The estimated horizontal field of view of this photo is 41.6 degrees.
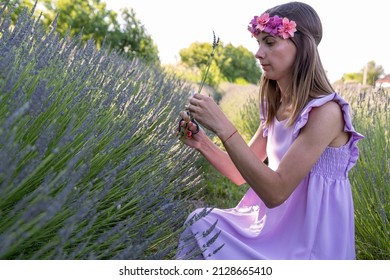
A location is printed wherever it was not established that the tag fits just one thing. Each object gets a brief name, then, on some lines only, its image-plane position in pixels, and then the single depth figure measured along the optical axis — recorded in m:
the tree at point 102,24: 12.62
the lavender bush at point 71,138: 1.09
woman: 1.83
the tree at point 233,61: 33.31
